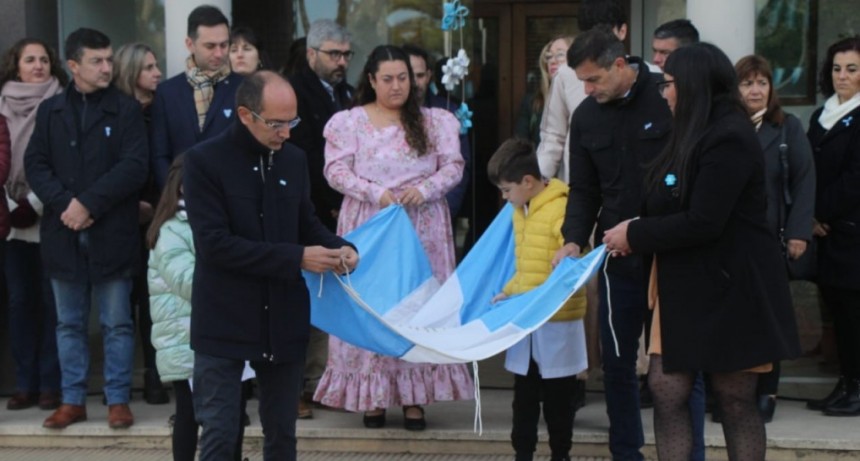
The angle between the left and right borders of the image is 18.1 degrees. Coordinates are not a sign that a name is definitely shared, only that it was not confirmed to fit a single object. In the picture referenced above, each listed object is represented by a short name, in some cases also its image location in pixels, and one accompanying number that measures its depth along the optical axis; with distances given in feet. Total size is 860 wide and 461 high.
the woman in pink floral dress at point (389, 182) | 47.19
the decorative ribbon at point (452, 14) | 53.04
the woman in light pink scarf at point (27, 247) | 51.29
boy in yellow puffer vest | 42.05
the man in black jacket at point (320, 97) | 50.61
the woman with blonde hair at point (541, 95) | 50.56
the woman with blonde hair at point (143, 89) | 51.73
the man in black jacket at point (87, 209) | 48.16
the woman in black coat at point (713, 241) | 33.85
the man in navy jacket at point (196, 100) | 49.45
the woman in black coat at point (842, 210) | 48.28
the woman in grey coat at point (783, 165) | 46.97
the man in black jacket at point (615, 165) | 39.69
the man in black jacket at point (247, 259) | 34.43
